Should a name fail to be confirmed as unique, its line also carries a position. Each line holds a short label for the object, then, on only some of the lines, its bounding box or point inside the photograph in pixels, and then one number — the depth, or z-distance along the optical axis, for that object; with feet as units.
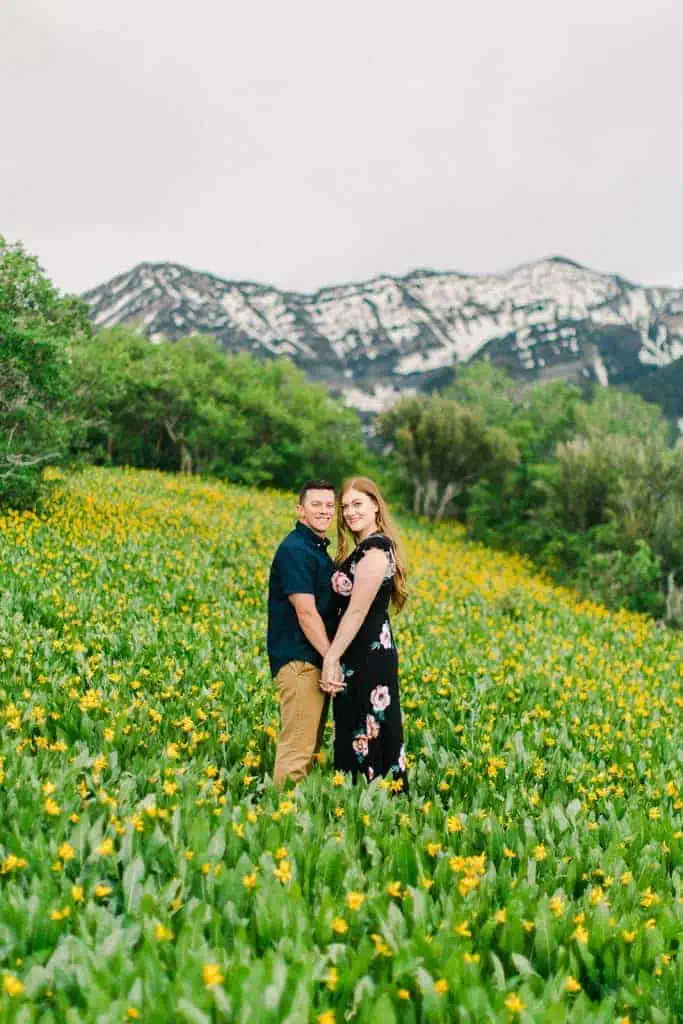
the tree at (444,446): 118.73
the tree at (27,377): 44.23
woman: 13.37
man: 13.48
